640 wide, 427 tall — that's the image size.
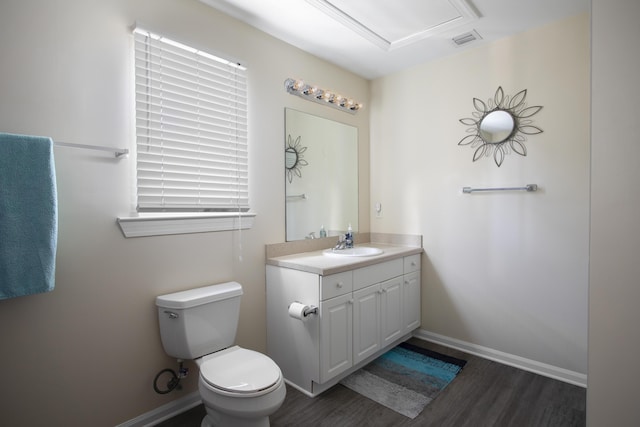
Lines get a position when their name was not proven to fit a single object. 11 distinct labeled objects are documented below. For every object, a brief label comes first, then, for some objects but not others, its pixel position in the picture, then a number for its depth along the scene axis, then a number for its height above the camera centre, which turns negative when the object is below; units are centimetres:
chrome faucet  276 -28
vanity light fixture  254 +92
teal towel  135 -2
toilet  152 -78
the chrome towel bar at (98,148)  153 +30
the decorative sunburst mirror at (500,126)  244 +62
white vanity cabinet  210 -75
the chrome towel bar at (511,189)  238 +15
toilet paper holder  206 -61
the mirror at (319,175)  259 +29
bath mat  210 -116
